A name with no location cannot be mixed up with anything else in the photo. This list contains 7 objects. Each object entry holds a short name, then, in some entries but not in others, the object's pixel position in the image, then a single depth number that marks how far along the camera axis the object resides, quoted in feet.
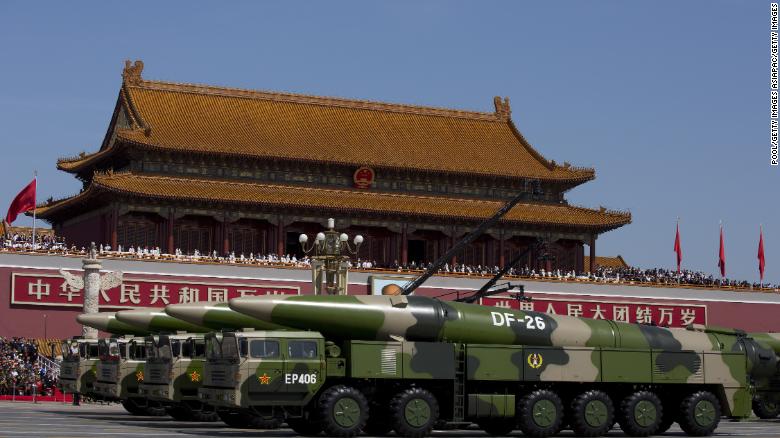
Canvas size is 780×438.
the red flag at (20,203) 235.61
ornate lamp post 166.61
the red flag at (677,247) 287.18
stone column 191.21
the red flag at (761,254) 283.36
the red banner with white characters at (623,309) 254.06
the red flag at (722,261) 282.15
